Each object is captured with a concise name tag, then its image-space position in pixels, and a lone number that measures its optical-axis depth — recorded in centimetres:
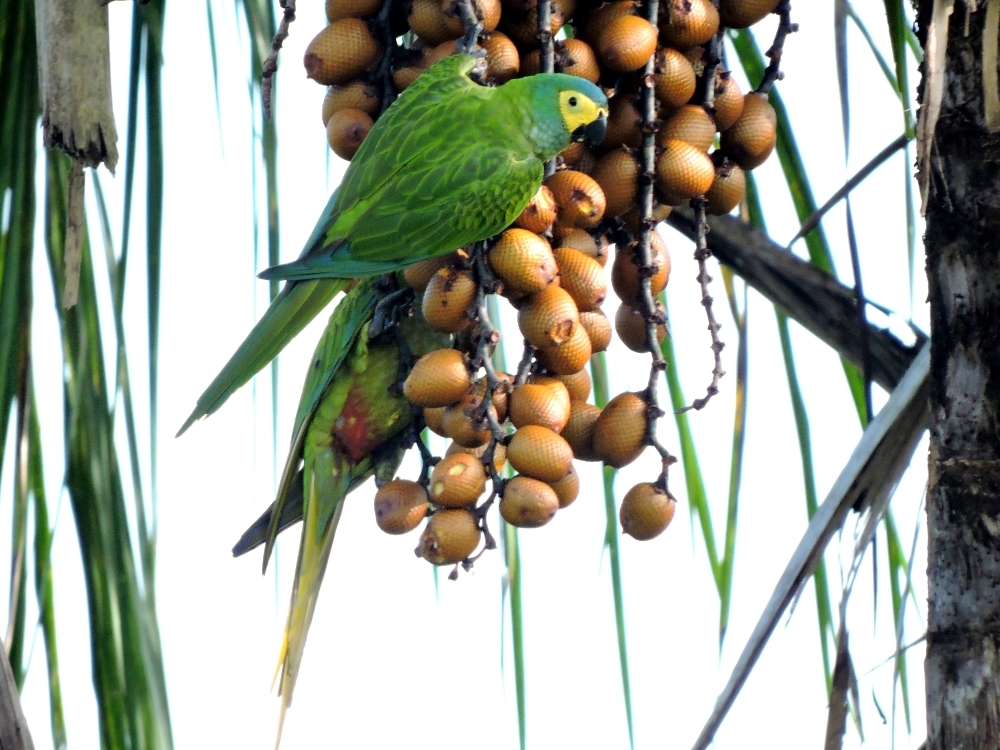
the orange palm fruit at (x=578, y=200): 876
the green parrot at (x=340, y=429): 917
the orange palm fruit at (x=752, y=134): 886
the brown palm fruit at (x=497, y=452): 877
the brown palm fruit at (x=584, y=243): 879
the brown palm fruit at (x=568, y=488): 873
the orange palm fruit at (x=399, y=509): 878
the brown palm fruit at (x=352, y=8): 884
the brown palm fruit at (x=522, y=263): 873
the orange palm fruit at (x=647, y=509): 873
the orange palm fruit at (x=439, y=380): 873
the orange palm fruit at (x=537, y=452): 869
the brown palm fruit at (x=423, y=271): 890
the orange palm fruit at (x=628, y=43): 876
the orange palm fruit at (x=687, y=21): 881
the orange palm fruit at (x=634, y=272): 878
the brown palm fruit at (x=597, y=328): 880
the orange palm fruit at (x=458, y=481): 871
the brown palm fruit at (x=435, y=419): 880
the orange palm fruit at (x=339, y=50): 883
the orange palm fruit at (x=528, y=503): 869
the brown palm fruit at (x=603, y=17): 880
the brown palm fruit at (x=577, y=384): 880
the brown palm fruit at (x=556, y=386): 873
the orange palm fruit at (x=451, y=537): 871
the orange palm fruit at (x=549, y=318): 872
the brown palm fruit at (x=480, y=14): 876
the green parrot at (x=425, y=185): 885
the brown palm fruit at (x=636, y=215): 882
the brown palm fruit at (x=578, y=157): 886
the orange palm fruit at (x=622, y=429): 873
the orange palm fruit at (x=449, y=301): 875
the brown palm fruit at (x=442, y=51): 884
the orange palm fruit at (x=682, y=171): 878
